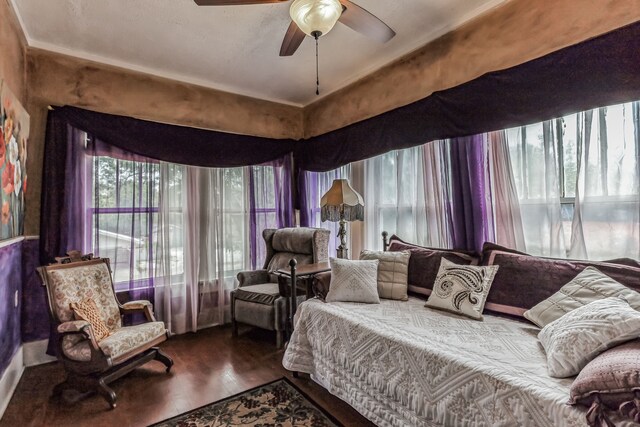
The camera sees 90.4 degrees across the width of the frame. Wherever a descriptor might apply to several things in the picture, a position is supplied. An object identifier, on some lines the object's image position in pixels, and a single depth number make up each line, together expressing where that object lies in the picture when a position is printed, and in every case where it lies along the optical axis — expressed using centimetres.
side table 269
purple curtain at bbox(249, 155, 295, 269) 395
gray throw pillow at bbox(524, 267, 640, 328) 159
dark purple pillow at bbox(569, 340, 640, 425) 102
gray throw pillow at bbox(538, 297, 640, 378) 122
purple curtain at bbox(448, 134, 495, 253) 250
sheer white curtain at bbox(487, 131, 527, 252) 234
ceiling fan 173
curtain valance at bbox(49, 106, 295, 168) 297
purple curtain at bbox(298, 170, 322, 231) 426
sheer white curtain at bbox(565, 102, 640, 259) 185
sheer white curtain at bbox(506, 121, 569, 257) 217
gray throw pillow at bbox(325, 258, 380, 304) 240
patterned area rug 193
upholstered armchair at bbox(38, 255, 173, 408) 215
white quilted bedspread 127
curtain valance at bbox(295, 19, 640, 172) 179
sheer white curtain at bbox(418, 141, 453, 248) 274
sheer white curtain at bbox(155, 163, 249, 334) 337
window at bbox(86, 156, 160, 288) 305
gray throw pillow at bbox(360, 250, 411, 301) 250
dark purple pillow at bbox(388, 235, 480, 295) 244
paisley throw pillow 207
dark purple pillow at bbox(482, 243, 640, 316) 175
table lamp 319
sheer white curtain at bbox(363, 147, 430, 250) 299
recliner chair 301
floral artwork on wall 205
